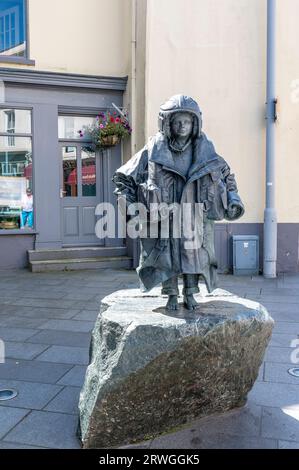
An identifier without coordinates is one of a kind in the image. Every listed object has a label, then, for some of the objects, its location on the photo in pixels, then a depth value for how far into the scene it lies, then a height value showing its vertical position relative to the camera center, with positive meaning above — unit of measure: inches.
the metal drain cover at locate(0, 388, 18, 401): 157.2 -62.4
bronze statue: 139.8 +2.0
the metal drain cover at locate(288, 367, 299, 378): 174.6 -61.2
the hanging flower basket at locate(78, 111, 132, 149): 395.9 +53.5
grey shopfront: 398.3 +30.4
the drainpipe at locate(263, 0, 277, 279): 347.3 +19.4
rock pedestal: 125.6 -43.8
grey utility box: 362.0 -40.9
